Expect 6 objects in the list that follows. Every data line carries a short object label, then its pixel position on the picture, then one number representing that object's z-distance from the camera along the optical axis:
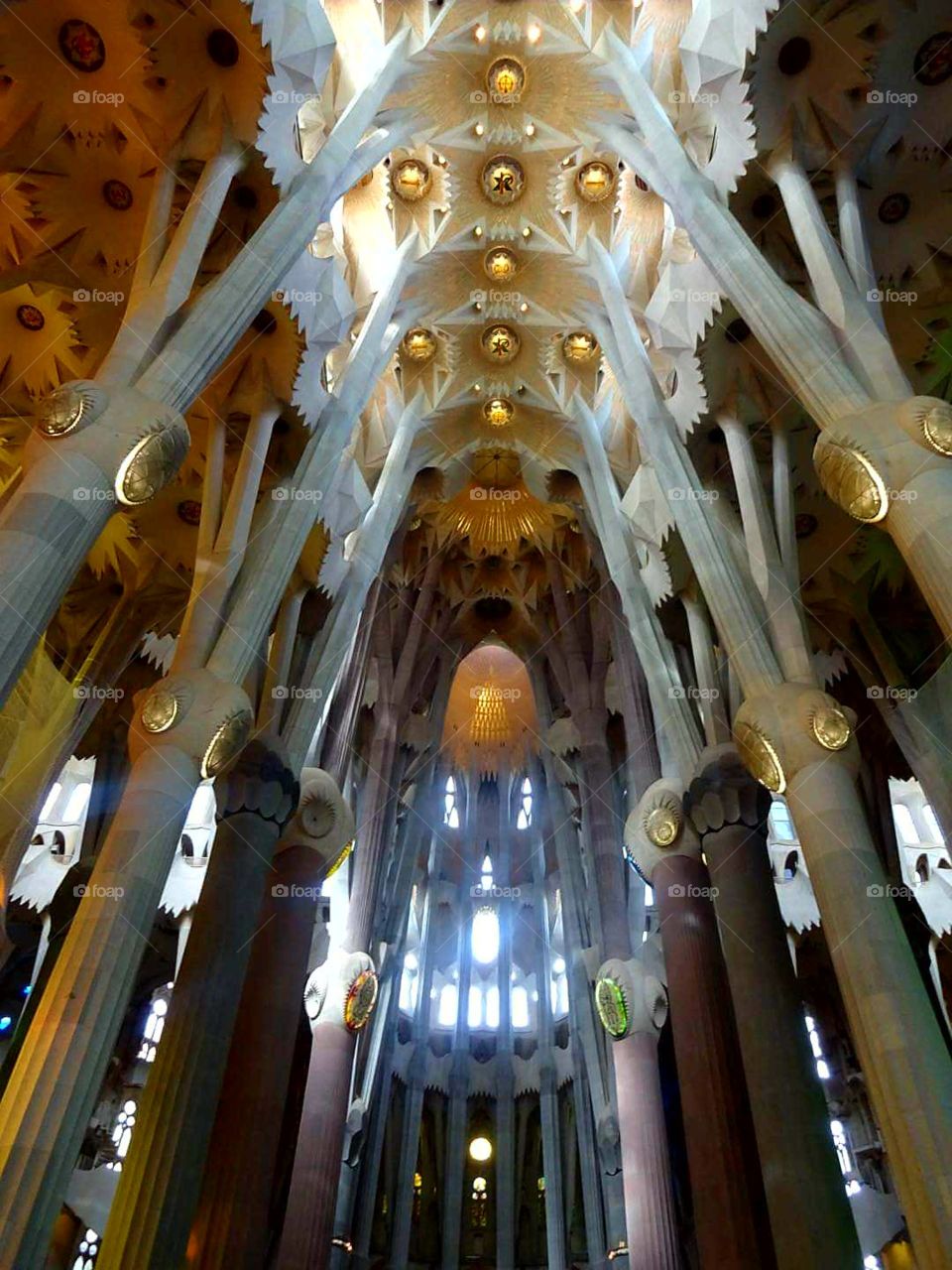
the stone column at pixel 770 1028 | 8.36
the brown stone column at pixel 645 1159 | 13.40
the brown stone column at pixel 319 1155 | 13.93
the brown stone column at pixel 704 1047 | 9.90
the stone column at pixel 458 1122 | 21.95
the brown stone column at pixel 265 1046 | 9.66
